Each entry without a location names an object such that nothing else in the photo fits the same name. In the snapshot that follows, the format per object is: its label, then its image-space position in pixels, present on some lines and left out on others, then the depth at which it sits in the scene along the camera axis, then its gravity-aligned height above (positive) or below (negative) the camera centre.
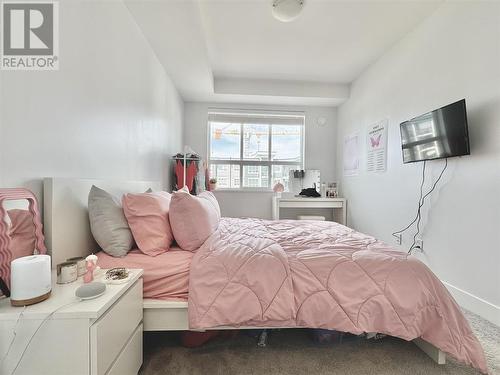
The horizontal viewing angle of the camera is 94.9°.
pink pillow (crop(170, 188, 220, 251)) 1.42 -0.23
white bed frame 1.07 -0.26
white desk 3.67 -0.28
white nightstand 0.72 -0.50
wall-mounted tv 1.77 +0.46
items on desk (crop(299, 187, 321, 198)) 3.85 -0.12
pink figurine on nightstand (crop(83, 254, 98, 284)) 0.99 -0.38
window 4.14 +0.69
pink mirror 0.82 -0.18
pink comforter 1.16 -0.57
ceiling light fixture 1.93 +1.51
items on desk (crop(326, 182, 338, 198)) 4.01 -0.07
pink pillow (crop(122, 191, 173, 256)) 1.33 -0.23
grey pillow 1.27 -0.24
